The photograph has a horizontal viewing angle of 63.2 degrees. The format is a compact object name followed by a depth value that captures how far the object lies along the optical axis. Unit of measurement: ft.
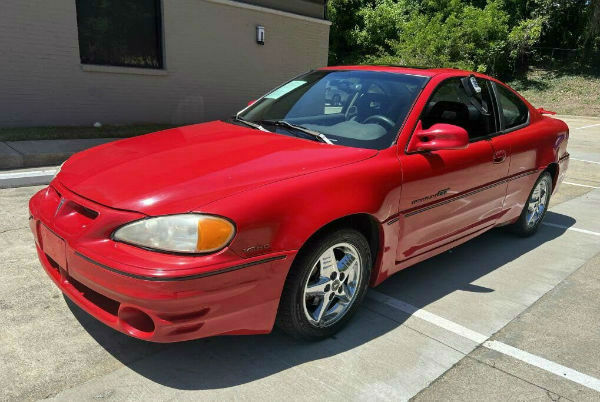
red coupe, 7.35
